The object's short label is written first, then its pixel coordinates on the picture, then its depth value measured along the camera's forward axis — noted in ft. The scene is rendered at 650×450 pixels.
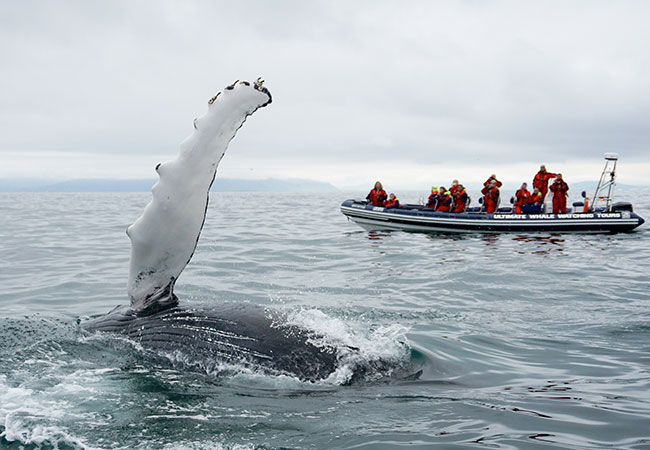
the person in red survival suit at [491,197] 86.53
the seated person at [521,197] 83.15
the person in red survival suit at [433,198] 89.30
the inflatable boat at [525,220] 78.54
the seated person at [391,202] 88.28
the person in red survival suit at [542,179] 85.46
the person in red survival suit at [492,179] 84.56
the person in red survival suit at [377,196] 88.58
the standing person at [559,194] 84.07
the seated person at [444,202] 85.56
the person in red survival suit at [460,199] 85.25
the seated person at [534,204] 82.84
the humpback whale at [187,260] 17.92
